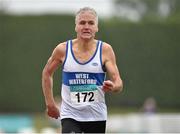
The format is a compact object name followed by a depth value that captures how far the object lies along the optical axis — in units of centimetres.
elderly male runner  1833
